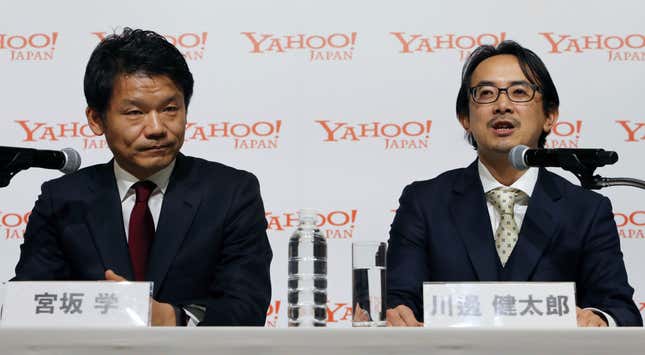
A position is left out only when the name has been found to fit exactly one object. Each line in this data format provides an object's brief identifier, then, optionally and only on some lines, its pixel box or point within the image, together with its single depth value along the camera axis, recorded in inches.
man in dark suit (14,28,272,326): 170.7
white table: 140.1
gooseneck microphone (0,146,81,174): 154.9
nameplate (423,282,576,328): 146.1
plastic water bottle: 155.3
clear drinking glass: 152.9
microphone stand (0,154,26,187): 154.8
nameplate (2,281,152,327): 145.8
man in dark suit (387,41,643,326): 170.8
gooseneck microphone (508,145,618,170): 155.0
